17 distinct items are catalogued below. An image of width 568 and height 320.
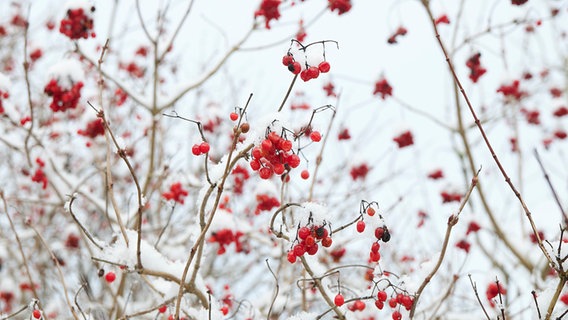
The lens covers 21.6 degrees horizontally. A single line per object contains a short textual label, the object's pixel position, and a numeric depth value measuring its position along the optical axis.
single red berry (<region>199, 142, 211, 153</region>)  1.24
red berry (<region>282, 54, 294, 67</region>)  1.24
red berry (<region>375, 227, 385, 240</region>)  1.23
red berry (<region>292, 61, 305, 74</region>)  1.24
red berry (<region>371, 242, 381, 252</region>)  1.25
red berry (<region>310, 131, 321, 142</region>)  1.25
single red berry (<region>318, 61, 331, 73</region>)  1.26
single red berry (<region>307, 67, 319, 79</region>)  1.25
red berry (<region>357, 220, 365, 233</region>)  1.25
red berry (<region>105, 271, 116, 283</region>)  1.39
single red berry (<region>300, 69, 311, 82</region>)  1.26
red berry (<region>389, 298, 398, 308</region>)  1.25
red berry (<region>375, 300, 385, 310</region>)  1.24
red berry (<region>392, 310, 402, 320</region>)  1.25
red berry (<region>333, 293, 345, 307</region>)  1.24
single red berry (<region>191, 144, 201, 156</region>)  1.24
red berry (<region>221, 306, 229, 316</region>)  1.41
